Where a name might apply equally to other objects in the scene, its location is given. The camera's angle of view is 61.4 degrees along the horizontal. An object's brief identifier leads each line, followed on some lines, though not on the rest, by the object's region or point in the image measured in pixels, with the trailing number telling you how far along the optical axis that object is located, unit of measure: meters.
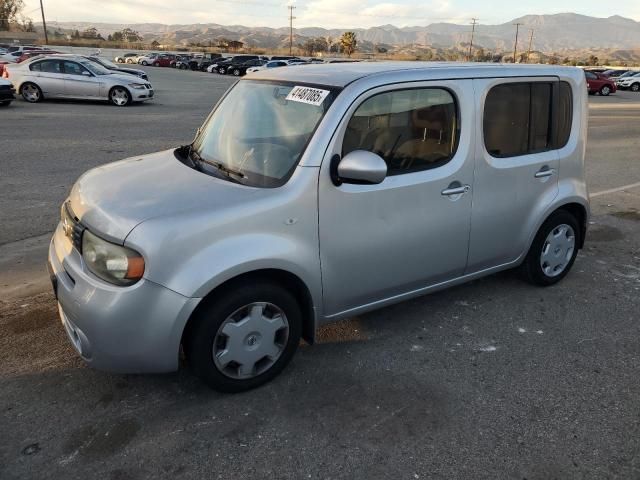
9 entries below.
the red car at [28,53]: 30.44
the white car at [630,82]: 39.31
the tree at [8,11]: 103.50
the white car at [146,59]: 56.94
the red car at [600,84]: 32.53
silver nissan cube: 2.69
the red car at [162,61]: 56.56
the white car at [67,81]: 17.08
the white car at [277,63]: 36.56
